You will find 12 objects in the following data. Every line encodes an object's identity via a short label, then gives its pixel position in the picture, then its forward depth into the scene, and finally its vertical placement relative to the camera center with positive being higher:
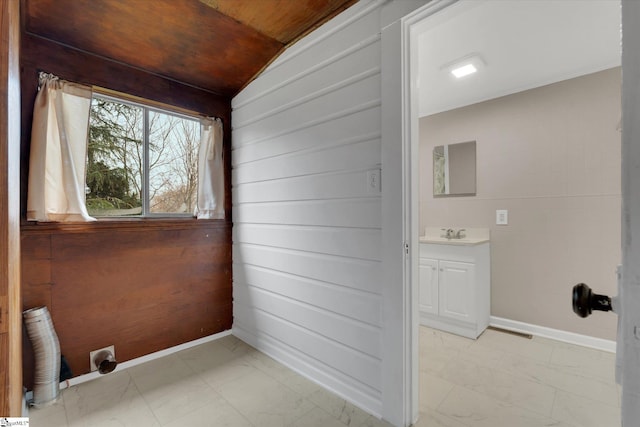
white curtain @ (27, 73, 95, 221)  1.75 +0.40
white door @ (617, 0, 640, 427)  0.45 -0.01
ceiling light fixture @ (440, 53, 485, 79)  2.22 +1.17
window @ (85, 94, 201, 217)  2.12 +0.43
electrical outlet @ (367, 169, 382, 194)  1.62 +0.17
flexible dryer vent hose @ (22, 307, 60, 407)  1.71 -0.85
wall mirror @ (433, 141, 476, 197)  3.05 +0.44
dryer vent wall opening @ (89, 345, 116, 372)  2.01 -1.02
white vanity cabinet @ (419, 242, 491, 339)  2.59 -0.74
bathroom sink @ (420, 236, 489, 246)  2.62 -0.30
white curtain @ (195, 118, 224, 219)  2.54 +0.36
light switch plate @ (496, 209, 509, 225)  2.82 -0.08
